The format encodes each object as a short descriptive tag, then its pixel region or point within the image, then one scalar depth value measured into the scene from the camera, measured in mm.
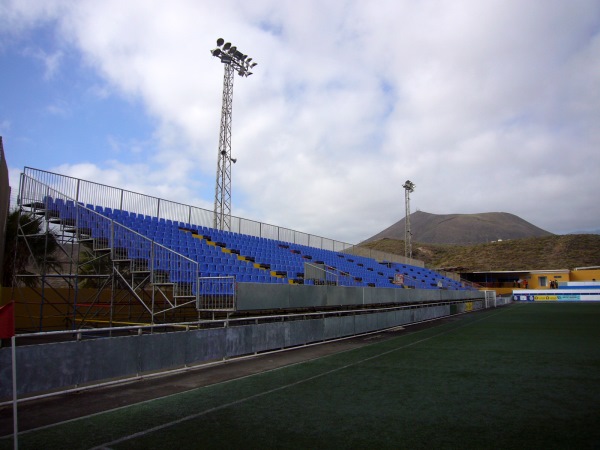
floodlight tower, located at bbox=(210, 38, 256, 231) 22406
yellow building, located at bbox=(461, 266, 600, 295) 65438
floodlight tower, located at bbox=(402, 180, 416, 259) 47866
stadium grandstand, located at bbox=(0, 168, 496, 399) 7477
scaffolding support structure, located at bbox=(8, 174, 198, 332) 12297
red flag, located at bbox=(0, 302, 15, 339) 4473
